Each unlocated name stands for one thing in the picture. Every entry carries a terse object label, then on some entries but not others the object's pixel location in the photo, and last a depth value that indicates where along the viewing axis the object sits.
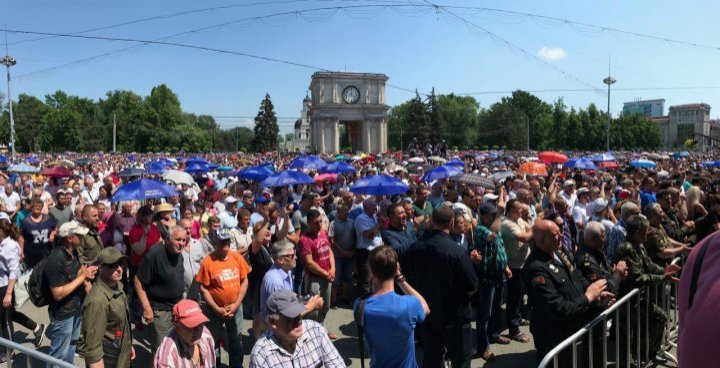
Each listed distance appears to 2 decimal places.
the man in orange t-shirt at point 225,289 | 5.21
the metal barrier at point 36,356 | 3.18
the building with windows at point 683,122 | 131.25
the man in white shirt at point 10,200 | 10.68
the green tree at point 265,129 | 86.56
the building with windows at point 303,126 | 145.02
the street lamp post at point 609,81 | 44.44
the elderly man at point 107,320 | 4.17
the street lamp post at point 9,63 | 30.69
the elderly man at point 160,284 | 5.04
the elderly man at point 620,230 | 6.43
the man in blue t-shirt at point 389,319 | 3.73
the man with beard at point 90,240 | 5.67
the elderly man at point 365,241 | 7.59
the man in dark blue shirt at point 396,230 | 6.06
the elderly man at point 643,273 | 4.91
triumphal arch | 79.00
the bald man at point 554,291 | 4.07
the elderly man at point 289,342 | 3.12
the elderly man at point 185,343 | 3.40
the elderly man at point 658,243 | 5.91
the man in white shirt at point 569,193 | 10.42
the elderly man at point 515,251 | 6.47
